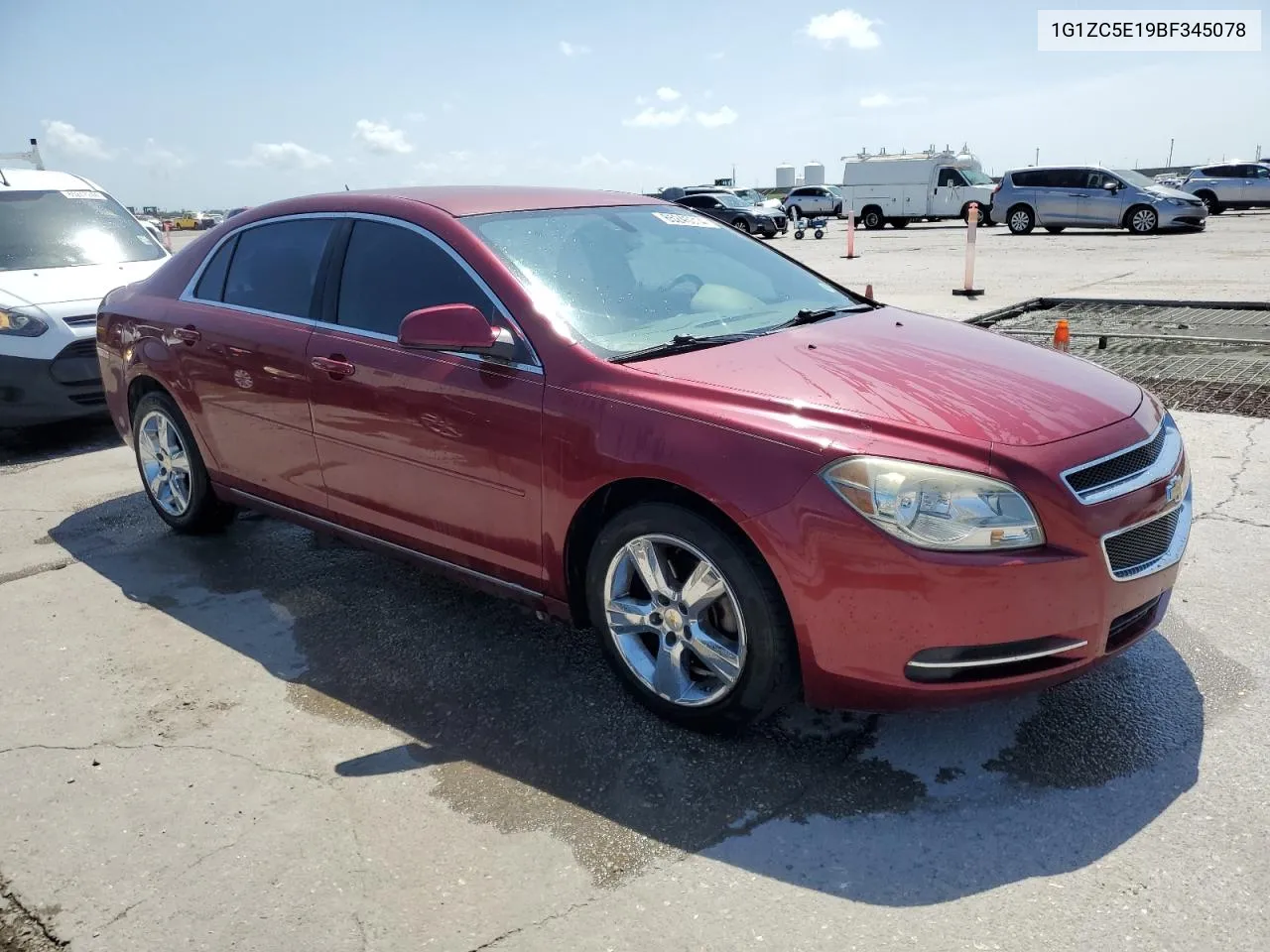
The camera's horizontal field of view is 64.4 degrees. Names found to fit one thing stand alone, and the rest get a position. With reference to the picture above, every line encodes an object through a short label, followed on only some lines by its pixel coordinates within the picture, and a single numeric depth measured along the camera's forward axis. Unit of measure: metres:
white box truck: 31.98
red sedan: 2.63
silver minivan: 23.41
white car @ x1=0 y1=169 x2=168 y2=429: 6.91
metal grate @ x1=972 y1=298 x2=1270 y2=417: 7.10
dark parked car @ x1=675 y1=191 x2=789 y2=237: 31.22
